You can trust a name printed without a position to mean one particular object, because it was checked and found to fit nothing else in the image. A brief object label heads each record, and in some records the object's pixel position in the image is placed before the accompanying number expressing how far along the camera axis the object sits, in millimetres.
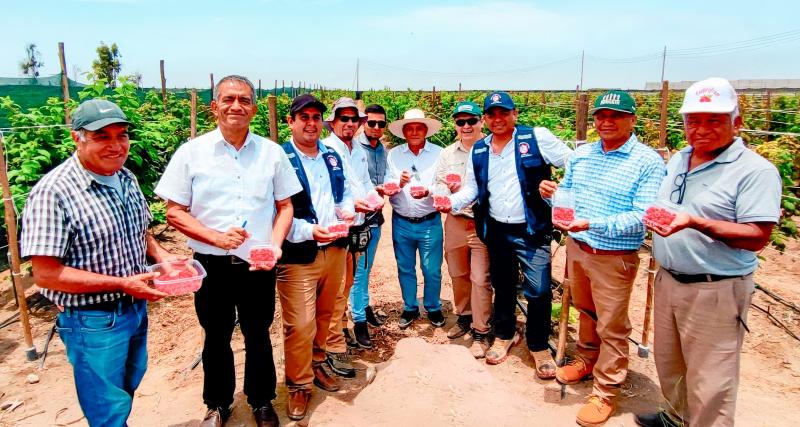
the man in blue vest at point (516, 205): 4160
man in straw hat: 5059
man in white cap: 2611
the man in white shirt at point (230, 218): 2926
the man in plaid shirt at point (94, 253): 2334
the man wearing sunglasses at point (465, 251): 4738
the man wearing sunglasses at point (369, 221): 4965
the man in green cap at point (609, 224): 3314
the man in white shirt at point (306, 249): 3496
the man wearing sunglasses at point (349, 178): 4270
